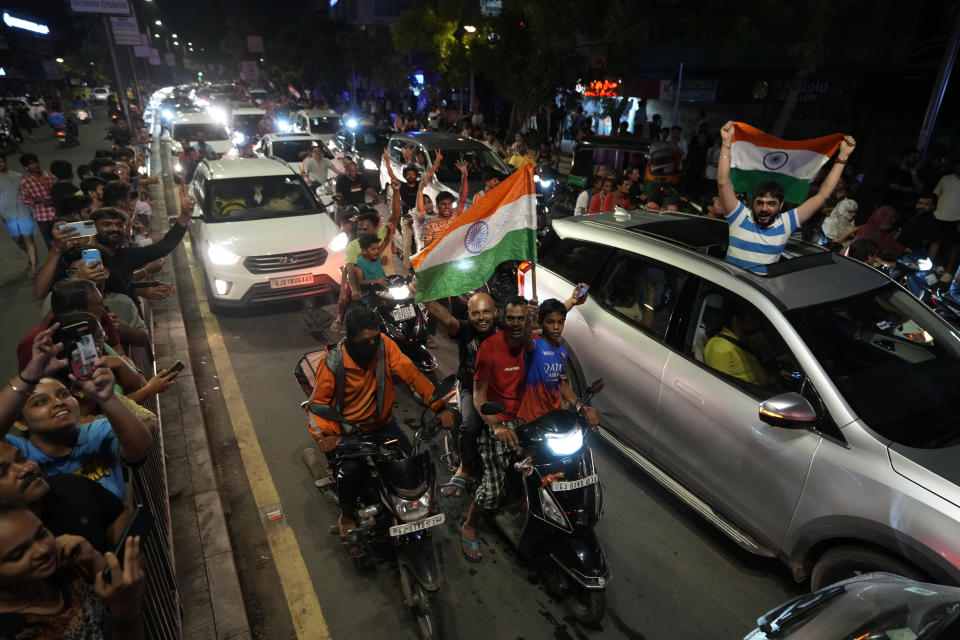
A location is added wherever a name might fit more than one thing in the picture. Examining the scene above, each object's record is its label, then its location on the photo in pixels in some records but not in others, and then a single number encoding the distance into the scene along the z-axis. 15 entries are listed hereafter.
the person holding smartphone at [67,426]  2.46
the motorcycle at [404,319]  6.02
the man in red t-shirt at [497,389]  3.74
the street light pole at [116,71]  17.09
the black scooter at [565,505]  3.34
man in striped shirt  4.34
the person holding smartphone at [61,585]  1.73
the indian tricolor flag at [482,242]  4.08
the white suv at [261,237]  7.51
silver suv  3.08
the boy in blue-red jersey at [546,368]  3.91
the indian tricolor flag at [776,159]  5.02
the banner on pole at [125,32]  17.86
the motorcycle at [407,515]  3.30
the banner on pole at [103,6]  14.28
